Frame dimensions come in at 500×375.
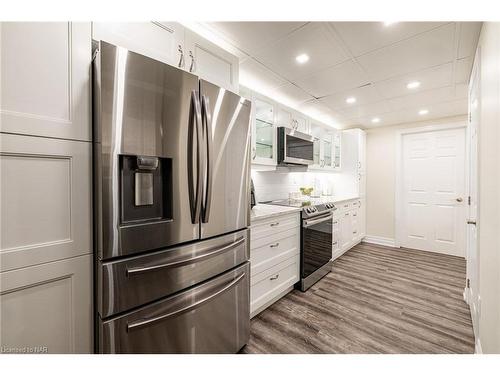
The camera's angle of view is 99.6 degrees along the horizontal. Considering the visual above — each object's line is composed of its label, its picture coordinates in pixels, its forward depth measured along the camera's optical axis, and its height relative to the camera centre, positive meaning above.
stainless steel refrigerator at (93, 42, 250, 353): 0.93 -0.10
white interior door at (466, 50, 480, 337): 1.66 -0.15
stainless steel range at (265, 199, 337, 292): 2.43 -0.67
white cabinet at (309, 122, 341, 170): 3.55 +0.71
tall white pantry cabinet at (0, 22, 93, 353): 0.81 -0.01
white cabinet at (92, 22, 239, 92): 1.13 +0.88
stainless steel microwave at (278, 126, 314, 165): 2.65 +0.53
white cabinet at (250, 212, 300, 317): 1.89 -0.71
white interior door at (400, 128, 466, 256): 3.62 -0.09
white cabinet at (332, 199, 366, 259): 3.27 -0.69
